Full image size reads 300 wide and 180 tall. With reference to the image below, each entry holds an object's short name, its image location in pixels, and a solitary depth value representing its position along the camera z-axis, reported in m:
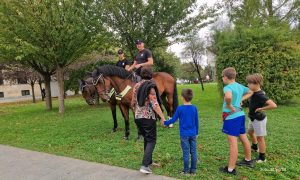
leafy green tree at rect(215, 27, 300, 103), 11.65
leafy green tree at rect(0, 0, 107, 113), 12.12
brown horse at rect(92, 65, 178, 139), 7.12
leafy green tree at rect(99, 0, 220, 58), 13.12
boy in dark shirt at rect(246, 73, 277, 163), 4.84
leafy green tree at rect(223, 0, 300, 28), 18.91
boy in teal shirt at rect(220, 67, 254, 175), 4.44
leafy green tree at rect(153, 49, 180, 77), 22.31
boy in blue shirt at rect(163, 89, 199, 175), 4.47
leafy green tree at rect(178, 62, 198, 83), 70.06
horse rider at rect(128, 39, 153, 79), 7.31
